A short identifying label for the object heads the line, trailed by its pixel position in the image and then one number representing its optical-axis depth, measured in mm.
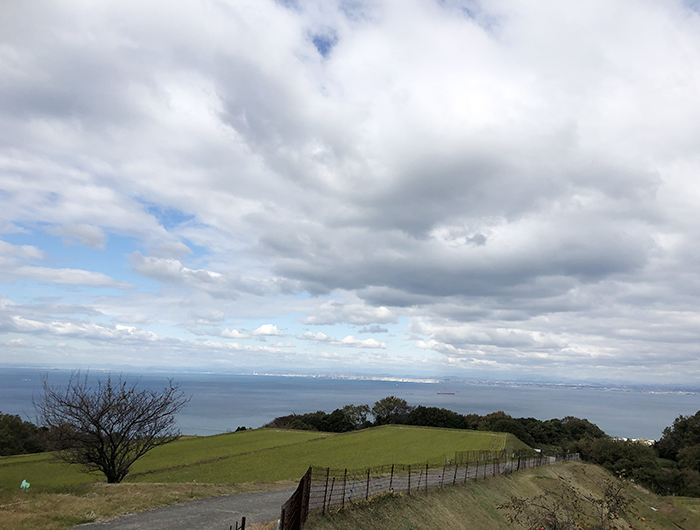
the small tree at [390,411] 90569
